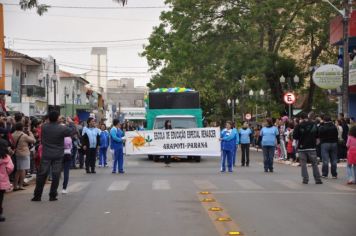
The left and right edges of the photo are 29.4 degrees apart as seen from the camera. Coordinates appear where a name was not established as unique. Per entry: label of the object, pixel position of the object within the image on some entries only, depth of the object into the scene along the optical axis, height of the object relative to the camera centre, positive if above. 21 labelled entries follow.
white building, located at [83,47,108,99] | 142.99 +13.18
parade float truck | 31.08 +1.10
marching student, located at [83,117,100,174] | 22.94 -0.58
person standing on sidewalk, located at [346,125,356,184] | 17.70 -0.73
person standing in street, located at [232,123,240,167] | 23.85 -0.40
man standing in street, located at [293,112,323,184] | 18.11 -0.43
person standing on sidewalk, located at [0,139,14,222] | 11.80 -0.68
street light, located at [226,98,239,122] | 63.90 +2.61
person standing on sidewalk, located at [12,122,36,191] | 16.50 -0.47
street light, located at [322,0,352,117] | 28.73 +2.94
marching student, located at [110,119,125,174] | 22.41 -0.50
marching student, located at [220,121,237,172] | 22.95 -0.60
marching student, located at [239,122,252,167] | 26.04 -0.49
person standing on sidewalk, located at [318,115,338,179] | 20.11 -0.45
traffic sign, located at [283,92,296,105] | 35.68 +1.59
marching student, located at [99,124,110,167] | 26.19 -0.62
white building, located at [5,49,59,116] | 55.69 +4.28
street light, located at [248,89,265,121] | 58.87 +3.07
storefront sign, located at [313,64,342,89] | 31.31 +2.40
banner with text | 28.27 -0.56
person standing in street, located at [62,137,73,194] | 15.77 -0.72
